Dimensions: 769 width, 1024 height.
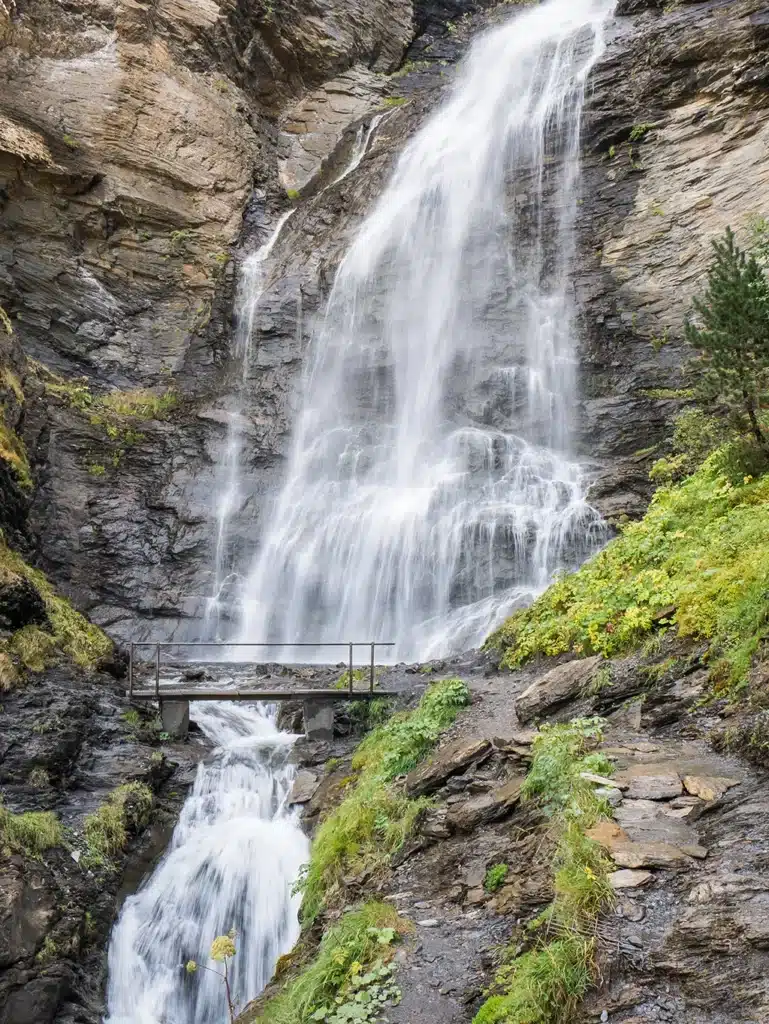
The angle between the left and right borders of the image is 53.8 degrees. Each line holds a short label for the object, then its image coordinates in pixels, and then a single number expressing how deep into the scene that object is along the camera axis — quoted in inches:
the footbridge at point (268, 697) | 445.4
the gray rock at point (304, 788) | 381.4
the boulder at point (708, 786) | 182.7
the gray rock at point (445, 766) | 258.8
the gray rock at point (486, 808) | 222.2
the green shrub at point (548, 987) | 138.0
